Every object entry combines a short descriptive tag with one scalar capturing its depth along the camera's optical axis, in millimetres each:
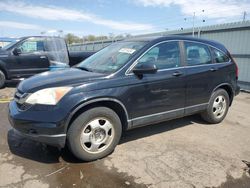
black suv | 3207
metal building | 9703
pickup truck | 8898
